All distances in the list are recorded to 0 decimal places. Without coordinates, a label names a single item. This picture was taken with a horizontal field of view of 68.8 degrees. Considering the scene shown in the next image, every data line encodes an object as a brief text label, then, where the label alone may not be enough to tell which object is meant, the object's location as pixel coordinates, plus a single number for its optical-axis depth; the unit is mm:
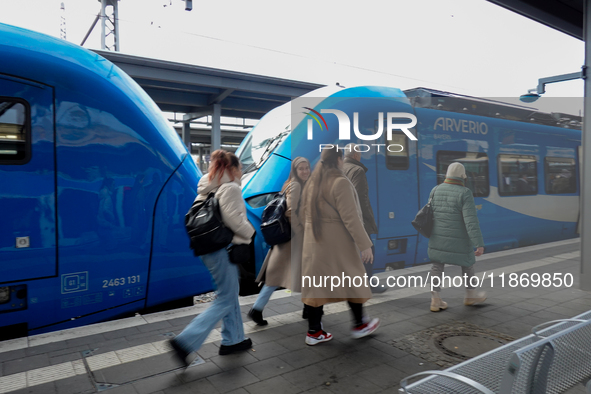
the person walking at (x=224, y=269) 3287
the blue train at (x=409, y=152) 6289
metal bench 1904
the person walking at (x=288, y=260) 4176
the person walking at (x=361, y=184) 5074
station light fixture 5566
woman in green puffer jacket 4684
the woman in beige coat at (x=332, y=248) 3715
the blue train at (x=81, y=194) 3762
